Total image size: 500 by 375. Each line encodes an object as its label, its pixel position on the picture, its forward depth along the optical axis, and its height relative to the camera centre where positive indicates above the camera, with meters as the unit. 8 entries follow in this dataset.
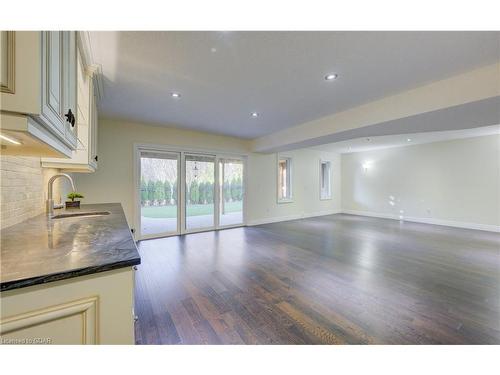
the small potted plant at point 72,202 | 2.53 -0.15
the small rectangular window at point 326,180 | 8.21 +0.36
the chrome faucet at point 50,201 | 1.89 -0.10
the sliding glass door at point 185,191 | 4.44 -0.03
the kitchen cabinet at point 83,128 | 1.82 +0.61
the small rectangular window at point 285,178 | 6.86 +0.38
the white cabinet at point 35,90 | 0.65 +0.36
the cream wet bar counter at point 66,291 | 0.63 -0.35
